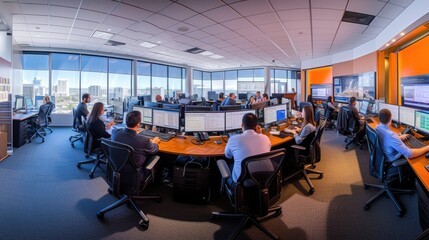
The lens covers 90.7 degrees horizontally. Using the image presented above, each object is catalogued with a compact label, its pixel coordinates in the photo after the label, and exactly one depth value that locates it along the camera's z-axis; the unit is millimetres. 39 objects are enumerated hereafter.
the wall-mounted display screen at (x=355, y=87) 6051
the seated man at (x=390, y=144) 2150
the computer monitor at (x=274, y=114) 3625
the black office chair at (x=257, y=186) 1651
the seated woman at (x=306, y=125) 2753
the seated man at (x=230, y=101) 5523
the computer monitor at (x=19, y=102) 5812
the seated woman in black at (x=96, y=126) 3219
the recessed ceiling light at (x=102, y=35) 5162
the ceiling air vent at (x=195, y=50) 6898
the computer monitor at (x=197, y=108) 3075
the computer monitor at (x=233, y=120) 3049
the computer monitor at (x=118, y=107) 4582
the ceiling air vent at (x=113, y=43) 6066
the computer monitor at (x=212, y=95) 10000
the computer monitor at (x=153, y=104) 3564
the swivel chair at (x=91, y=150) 3213
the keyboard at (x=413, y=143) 2430
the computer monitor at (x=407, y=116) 3193
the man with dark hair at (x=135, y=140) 2051
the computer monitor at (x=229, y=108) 3133
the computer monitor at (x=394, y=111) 3777
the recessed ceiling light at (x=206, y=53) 7414
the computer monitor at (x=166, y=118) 3094
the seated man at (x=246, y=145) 1812
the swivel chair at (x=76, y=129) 4558
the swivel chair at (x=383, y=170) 2240
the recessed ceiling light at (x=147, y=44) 6168
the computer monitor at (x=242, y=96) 9398
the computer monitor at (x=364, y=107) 5562
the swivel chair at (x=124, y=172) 1905
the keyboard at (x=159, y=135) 2869
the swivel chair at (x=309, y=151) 2734
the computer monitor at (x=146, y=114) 3428
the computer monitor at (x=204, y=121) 2885
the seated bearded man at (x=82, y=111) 4574
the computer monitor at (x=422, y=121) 2781
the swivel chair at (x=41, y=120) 5523
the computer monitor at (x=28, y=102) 6230
